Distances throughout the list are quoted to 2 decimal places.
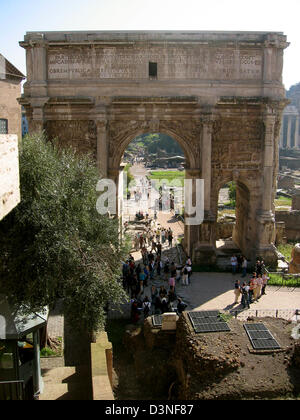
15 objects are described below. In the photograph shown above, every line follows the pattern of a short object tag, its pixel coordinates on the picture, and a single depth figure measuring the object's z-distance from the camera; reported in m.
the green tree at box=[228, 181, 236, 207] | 43.20
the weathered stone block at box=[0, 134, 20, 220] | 5.37
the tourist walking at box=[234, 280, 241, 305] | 15.99
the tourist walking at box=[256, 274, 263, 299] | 16.58
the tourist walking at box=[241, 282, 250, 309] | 15.58
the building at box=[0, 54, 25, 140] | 25.69
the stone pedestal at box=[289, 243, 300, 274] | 20.34
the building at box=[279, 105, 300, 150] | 100.31
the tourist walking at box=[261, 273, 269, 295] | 17.00
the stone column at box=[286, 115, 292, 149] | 100.81
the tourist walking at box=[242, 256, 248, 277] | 18.86
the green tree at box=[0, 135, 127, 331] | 9.81
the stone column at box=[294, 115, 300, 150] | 99.69
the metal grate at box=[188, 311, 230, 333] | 10.98
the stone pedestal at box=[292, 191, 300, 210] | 34.97
